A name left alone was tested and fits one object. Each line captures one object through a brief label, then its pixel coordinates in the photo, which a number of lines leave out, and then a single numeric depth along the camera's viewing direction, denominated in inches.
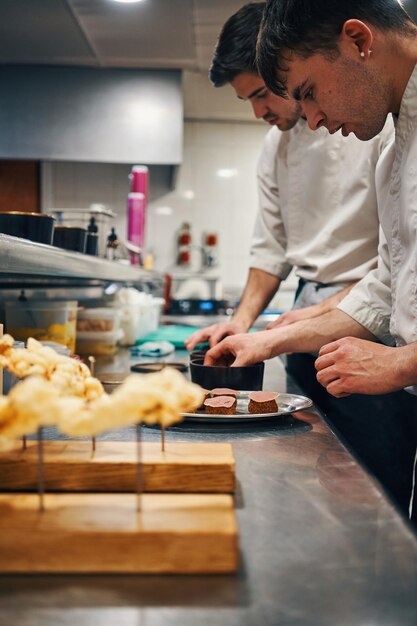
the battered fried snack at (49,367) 30.9
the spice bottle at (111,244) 109.0
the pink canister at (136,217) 172.2
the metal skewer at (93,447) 30.5
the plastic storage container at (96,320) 88.7
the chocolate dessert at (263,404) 45.1
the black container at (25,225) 53.6
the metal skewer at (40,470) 24.5
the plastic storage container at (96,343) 87.5
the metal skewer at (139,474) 24.8
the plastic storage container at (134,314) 99.9
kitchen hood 187.3
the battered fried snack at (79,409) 22.7
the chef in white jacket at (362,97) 46.9
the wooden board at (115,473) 28.3
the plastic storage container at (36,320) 68.2
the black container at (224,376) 54.2
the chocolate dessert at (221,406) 44.4
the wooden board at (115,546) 22.3
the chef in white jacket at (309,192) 76.3
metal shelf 42.4
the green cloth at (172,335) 97.3
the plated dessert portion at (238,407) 43.9
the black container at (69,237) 74.2
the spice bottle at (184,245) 249.8
